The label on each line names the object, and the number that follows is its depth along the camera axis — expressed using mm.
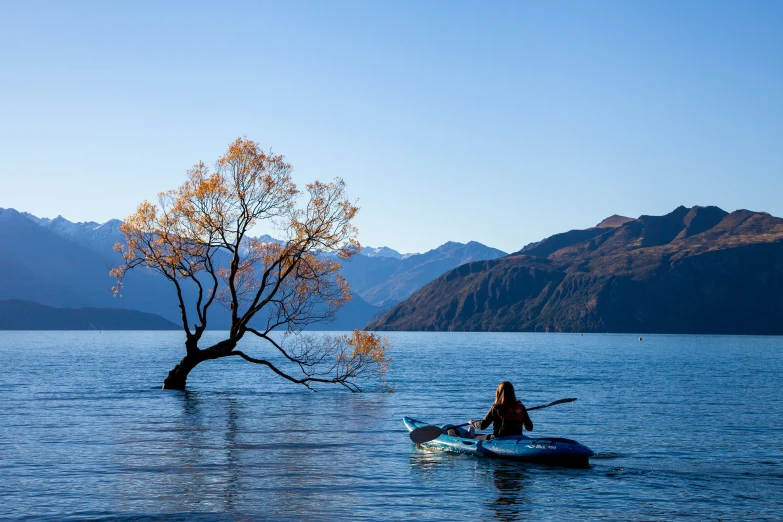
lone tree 48906
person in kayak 28016
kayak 26609
